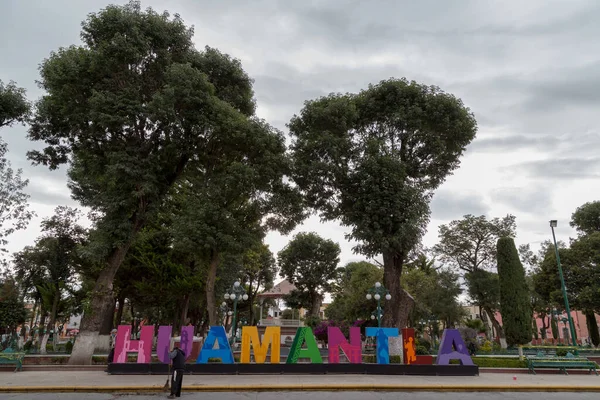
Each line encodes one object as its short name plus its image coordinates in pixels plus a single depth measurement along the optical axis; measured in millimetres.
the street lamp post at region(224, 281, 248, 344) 19284
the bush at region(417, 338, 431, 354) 23320
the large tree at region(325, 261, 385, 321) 34344
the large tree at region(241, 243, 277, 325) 46781
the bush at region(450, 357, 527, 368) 16062
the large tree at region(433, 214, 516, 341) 33656
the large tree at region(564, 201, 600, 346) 30016
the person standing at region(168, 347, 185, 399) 9664
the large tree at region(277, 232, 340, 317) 49719
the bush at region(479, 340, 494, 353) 22481
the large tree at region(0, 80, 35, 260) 18125
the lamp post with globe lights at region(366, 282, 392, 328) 18077
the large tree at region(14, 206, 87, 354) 26938
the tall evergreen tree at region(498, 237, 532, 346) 21688
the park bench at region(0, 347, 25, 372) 14979
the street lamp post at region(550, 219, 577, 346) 22356
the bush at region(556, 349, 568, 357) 18672
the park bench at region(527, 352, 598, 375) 15258
